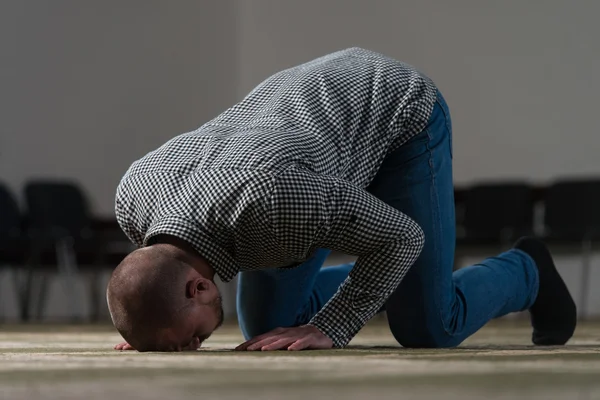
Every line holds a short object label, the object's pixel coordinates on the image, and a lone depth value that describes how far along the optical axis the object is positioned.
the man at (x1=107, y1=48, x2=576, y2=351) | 2.65
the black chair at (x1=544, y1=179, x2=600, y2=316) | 8.84
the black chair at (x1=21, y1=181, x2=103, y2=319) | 9.46
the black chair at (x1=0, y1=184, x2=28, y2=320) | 9.23
